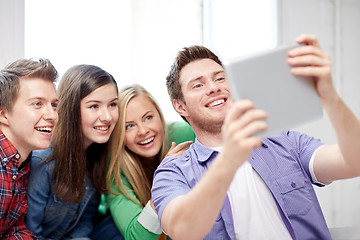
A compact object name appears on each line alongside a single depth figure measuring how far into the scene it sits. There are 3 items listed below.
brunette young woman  1.77
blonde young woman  1.86
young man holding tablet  0.83
